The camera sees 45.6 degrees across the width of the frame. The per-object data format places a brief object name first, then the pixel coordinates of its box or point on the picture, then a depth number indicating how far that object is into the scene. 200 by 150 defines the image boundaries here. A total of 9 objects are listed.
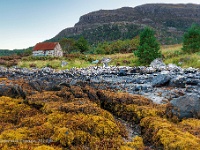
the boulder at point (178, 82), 11.98
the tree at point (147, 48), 32.09
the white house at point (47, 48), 74.69
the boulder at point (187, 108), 6.06
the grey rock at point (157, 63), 25.43
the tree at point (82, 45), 74.12
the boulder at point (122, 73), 18.58
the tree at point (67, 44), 83.37
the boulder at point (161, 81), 12.30
